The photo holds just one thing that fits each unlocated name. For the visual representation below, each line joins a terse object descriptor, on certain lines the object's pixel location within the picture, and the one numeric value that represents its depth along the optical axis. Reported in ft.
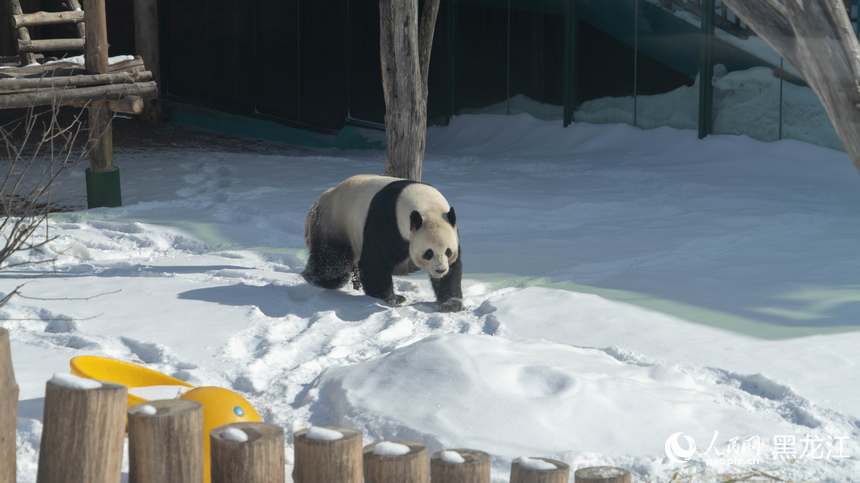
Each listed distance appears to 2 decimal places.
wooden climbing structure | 45.47
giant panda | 30.50
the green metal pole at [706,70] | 66.49
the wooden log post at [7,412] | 13.55
